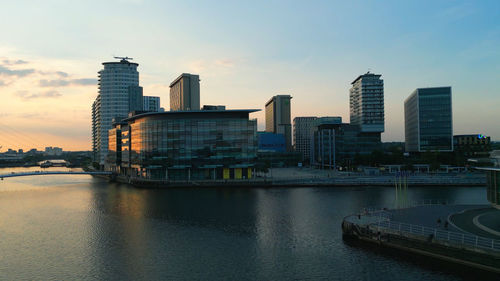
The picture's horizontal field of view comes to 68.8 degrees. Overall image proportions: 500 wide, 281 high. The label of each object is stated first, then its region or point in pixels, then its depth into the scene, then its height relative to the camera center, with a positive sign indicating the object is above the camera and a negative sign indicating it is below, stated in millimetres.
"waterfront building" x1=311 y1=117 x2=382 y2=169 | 184375 +3415
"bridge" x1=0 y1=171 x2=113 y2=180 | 112869 -6358
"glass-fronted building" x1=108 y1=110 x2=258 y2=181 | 118938 +1931
